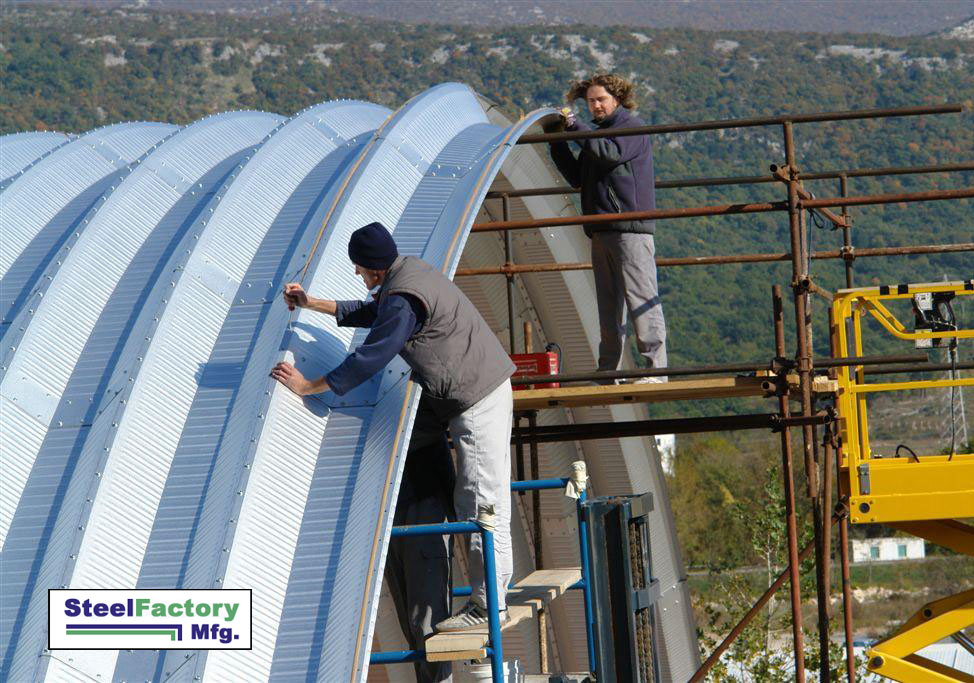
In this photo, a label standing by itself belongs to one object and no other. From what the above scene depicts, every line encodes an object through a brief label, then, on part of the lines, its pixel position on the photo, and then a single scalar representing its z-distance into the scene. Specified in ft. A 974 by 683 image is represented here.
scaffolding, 61.87
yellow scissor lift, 60.49
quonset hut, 51.49
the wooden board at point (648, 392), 62.90
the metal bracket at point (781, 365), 61.98
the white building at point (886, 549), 471.62
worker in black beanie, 50.70
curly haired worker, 67.31
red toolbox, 67.97
